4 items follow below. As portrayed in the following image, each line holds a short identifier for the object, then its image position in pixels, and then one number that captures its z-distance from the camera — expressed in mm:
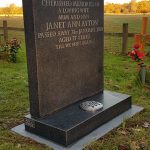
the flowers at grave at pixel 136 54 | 4398
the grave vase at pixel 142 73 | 4497
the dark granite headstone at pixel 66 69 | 2824
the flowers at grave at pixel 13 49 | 6936
